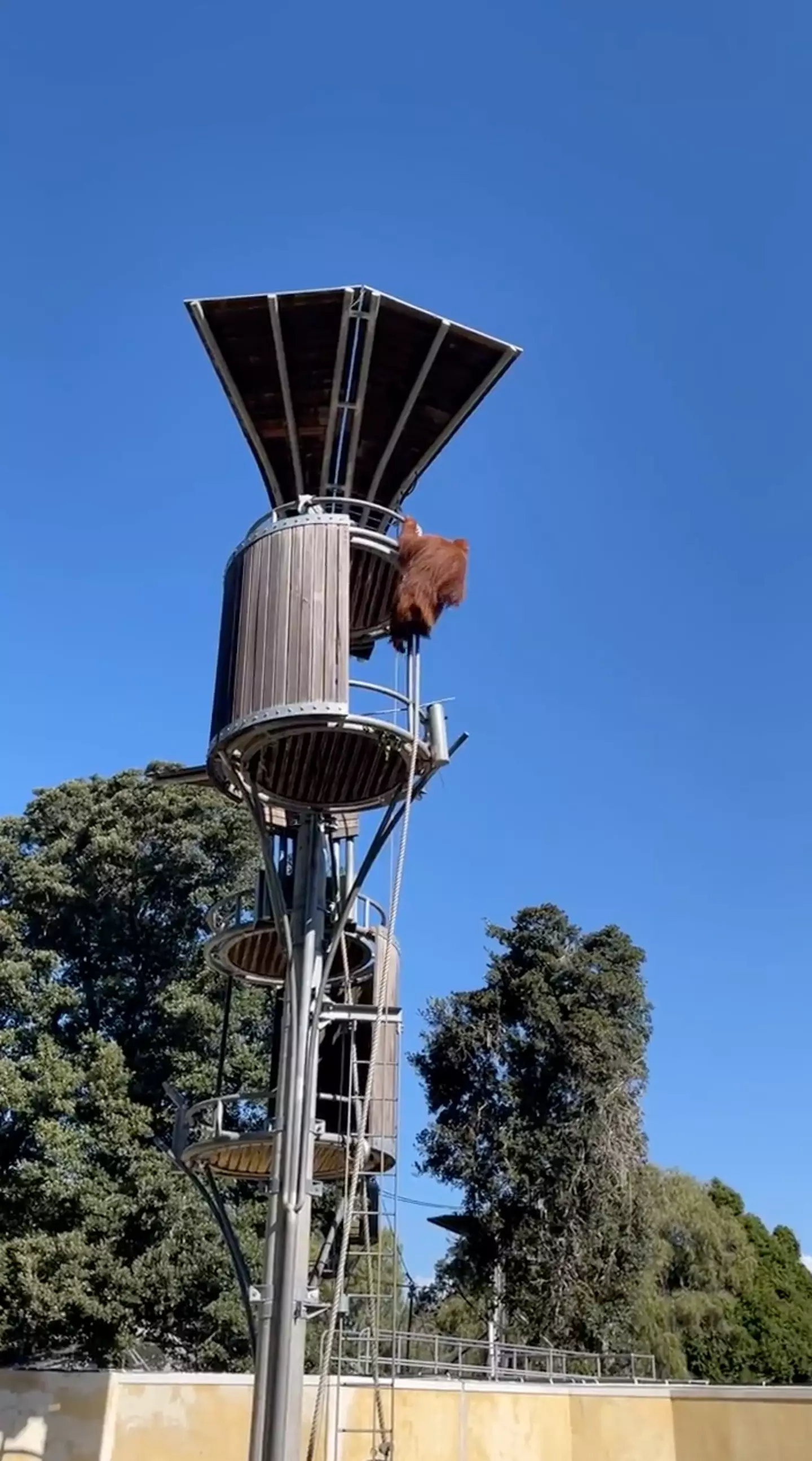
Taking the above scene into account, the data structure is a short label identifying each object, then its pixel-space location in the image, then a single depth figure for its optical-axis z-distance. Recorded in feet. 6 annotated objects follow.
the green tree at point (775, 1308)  113.29
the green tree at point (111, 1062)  67.62
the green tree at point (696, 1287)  97.66
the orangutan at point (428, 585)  39.86
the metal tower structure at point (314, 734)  36.04
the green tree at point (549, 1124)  81.71
